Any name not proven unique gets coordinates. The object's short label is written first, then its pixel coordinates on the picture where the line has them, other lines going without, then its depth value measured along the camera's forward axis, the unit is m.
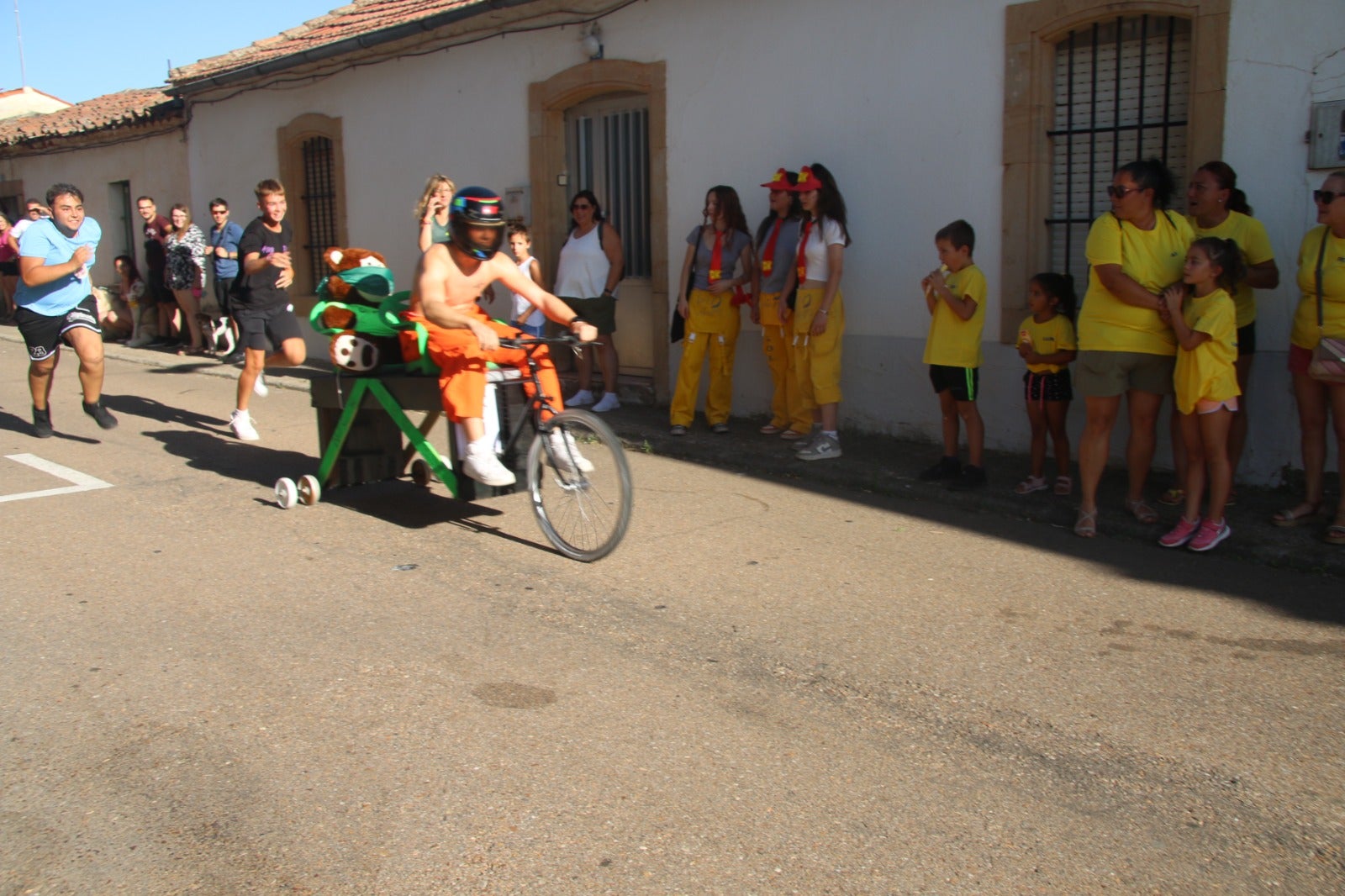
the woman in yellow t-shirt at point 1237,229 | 5.99
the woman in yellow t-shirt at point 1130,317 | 5.72
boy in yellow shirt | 6.76
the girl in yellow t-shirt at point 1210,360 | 5.52
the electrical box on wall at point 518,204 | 11.24
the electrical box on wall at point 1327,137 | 6.29
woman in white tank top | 9.75
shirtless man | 5.48
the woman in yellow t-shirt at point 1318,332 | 5.54
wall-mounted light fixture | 10.22
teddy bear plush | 6.02
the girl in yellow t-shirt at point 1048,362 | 6.63
